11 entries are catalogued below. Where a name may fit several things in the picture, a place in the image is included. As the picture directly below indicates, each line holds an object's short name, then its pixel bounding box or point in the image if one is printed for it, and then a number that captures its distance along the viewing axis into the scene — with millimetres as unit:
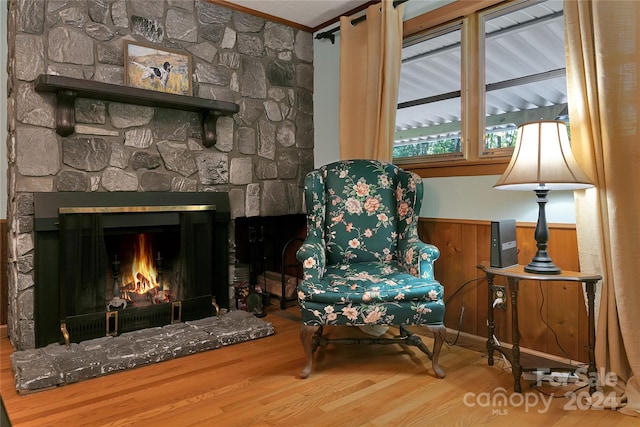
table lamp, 1823
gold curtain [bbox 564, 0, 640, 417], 1812
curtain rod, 3393
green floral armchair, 1999
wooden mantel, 2264
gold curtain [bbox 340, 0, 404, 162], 2871
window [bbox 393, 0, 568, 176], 2379
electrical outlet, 2242
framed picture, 2629
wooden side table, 1819
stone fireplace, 2332
